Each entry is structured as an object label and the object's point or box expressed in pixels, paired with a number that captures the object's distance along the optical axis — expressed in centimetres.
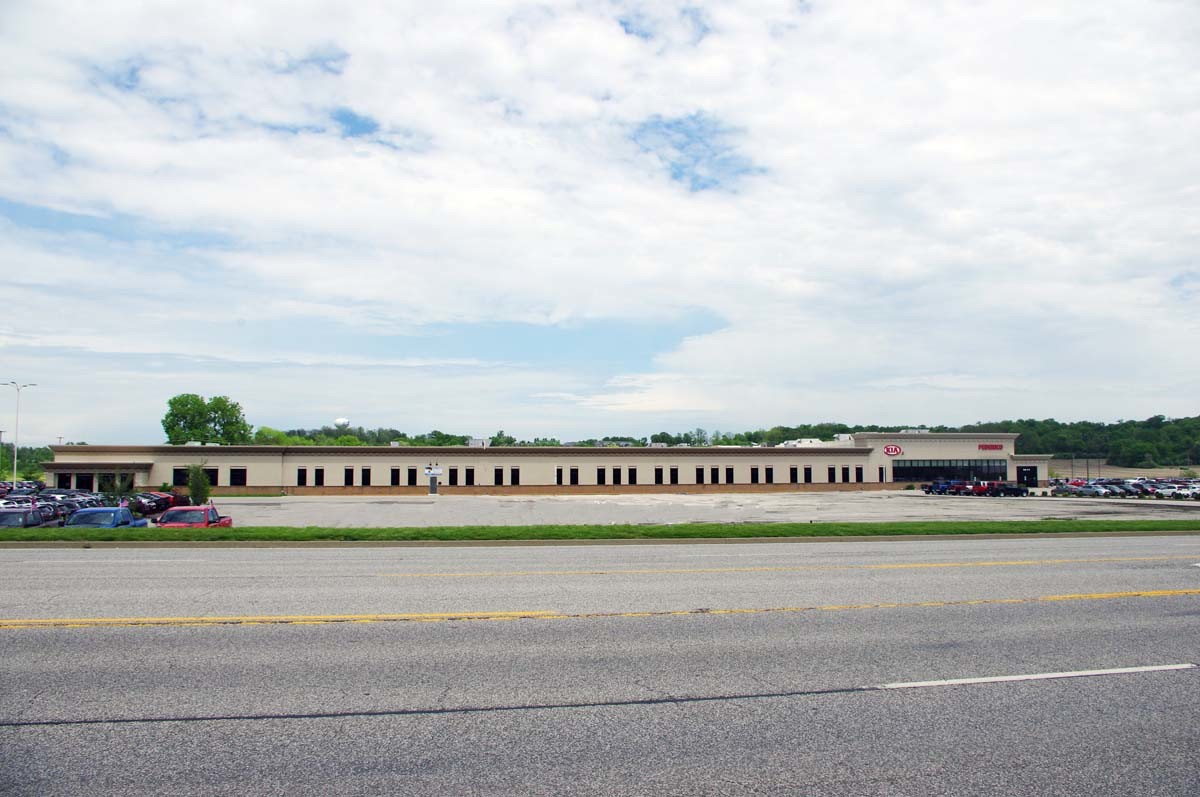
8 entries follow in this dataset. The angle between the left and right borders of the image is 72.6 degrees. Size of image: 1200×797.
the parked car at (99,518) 2704
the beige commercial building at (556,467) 6925
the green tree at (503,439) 15475
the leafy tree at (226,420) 14375
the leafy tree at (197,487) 5388
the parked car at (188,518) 2792
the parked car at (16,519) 2738
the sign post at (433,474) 7069
